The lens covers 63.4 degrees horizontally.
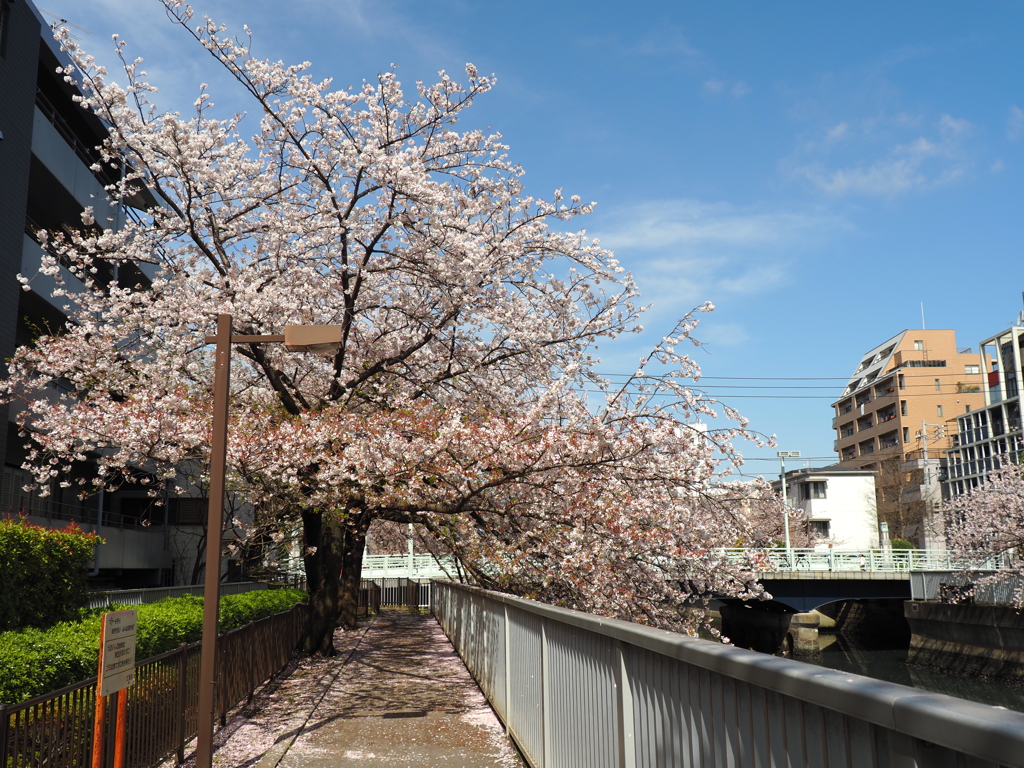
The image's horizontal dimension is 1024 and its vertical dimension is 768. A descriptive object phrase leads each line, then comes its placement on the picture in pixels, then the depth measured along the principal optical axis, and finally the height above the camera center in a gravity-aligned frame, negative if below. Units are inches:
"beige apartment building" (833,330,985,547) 3208.7 +464.9
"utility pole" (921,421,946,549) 3019.2 +170.8
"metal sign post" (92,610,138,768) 225.8 -38.7
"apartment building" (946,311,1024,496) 2874.0 +349.2
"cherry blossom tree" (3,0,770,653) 504.4 +120.2
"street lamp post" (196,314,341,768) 318.3 +25.6
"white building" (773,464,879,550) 3316.9 +68.1
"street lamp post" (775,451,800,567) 1761.1 +187.2
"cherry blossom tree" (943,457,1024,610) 1588.7 -20.9
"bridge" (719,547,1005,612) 1771.7 -116.9
